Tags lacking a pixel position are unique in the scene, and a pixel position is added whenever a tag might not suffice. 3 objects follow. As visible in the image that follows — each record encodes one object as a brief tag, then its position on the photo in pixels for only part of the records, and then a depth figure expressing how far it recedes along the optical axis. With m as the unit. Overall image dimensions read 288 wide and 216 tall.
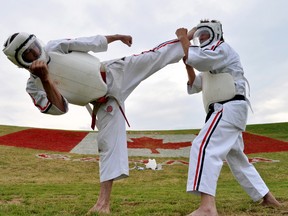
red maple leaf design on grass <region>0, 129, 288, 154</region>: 12.55
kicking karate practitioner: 3.08
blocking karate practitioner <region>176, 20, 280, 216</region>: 2.97
